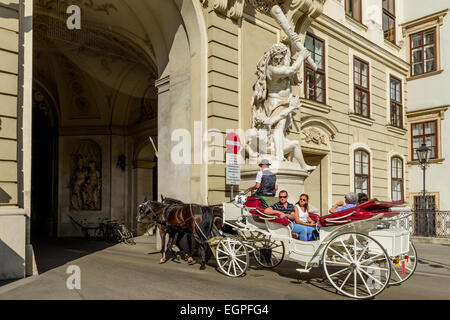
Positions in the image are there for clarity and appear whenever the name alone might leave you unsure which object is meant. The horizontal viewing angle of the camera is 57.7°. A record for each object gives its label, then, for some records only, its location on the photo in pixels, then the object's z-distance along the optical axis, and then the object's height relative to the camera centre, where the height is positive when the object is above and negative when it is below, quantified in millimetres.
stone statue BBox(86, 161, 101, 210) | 18547 -895
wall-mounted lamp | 18812 +249
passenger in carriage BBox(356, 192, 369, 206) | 7477 -558
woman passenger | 6887 -943
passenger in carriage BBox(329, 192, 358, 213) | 7338 -586
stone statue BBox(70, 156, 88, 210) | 18609 -900
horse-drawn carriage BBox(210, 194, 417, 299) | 5980 -1169
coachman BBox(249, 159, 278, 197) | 8430 -342
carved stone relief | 18562 -623
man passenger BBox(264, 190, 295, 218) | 7477 -719
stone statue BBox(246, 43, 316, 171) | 10898 +1752
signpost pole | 9945 +113
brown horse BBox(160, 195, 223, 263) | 8445 -1075
